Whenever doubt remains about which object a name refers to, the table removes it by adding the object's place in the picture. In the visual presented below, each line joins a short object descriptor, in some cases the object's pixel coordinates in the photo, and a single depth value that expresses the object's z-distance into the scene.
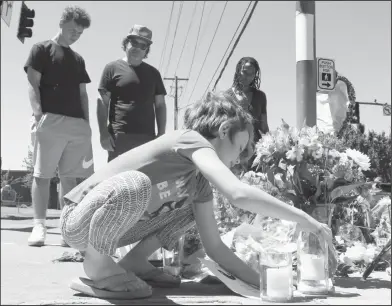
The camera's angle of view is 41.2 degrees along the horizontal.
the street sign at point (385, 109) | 24.67
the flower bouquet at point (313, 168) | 2.56
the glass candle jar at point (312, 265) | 2.20
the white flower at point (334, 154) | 2.57
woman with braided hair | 4.04
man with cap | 3.81
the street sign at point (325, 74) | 4.66
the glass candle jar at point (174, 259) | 2.65
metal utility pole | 4.35
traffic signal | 7.36
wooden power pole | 31.86
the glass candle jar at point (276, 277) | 1.97
